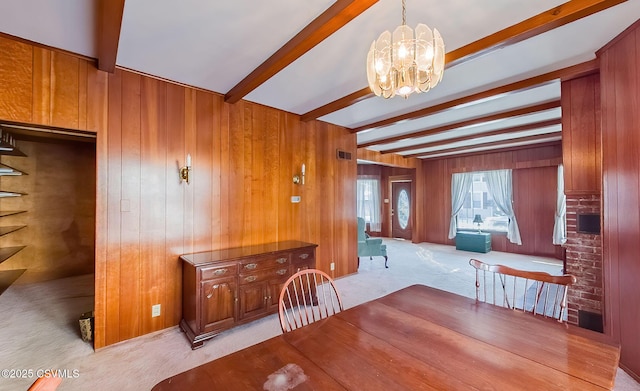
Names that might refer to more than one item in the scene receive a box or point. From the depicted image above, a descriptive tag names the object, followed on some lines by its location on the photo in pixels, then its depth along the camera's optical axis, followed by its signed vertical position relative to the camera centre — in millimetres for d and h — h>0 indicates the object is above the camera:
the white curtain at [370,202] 9227 -173
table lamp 6976 -595
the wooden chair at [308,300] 3168 -1365
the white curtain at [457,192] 7469 +136
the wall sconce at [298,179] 3920 +277
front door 8617 -440
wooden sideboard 2537 -921
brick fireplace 2564 -643
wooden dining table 945 -667
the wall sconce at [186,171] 2826 +289
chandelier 1513 +801
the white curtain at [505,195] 6531 +44
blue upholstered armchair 5359 -1037
